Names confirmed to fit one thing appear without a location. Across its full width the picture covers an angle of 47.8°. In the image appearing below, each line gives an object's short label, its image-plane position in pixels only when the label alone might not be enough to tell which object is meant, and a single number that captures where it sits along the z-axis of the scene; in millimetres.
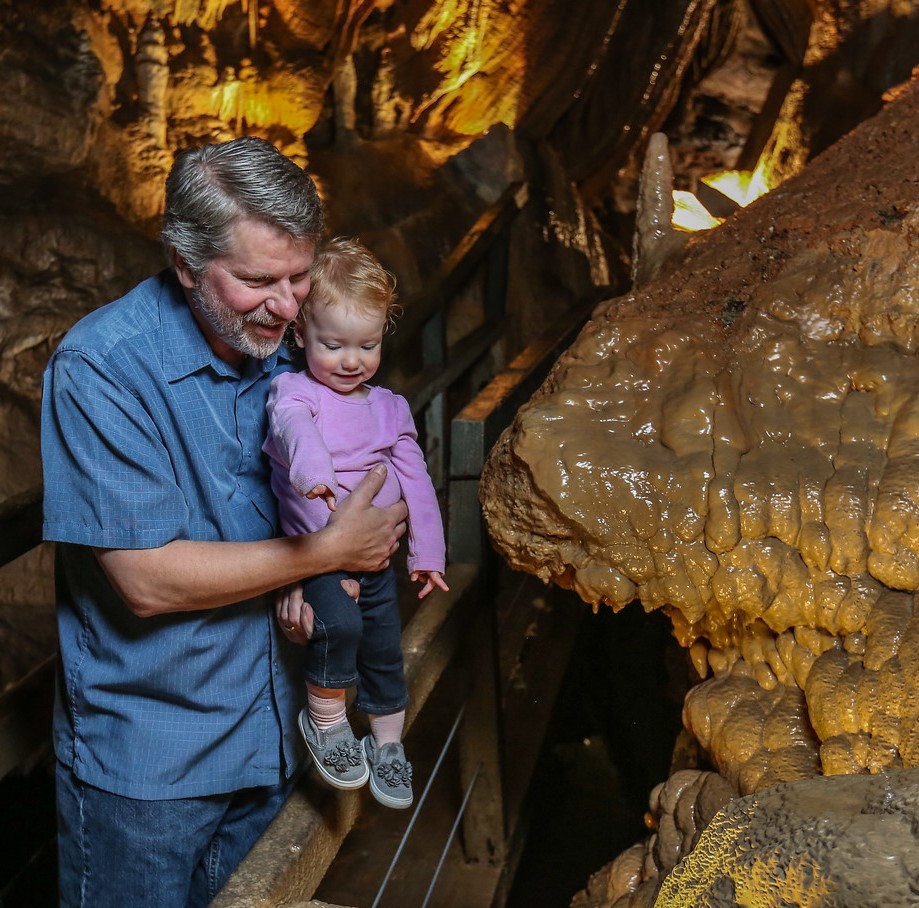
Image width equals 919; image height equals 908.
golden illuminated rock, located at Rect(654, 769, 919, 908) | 1299
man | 1657
